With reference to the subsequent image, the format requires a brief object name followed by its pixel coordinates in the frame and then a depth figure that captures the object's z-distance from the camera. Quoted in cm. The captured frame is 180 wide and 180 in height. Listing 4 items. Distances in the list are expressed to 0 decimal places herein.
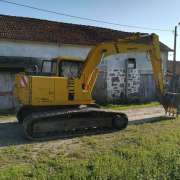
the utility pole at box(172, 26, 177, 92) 1270
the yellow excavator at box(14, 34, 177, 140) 633
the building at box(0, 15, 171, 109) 1044
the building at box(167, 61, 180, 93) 1184
